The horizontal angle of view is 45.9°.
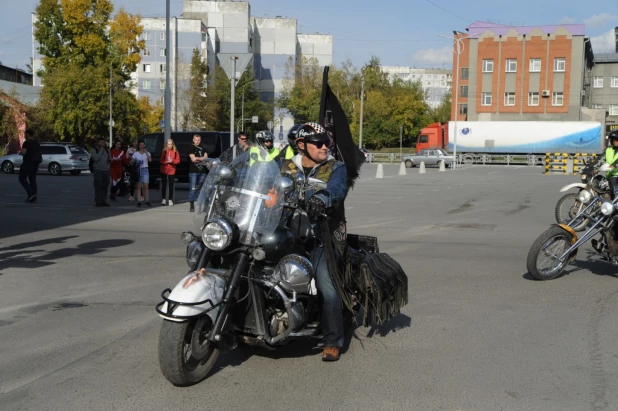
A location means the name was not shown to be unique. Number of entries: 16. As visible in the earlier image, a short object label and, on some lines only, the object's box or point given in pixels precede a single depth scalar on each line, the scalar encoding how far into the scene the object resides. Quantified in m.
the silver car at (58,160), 37.06
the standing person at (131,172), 19.10
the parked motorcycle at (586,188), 8.84
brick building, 75.56
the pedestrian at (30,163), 18.58
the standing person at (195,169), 17.07
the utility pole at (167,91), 25.09
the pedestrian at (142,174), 18.70
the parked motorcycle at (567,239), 8.55
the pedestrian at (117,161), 20.30
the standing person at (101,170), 18.25
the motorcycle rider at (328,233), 5.24
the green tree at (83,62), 54.19
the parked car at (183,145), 25.45
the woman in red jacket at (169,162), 18.50
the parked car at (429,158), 55.81
